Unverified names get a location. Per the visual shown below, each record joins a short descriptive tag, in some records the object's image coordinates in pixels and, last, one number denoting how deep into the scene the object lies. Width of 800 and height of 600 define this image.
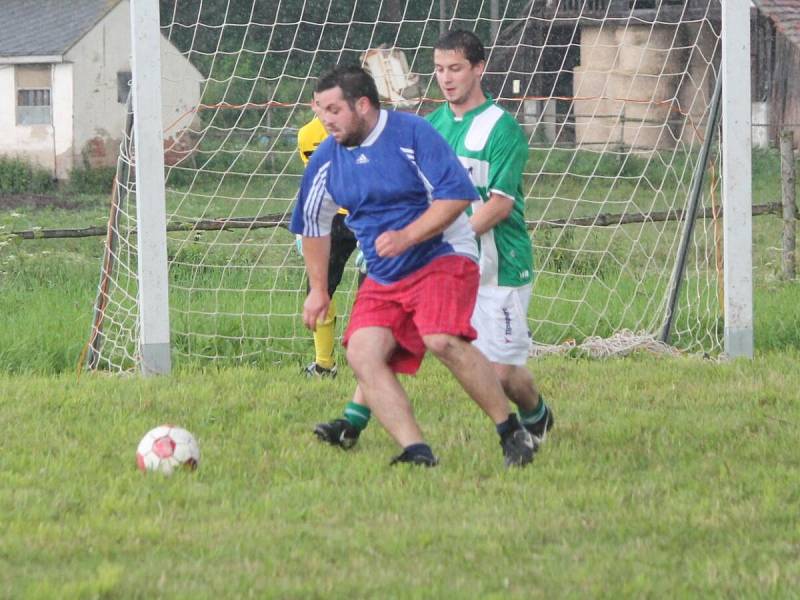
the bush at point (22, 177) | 68.37
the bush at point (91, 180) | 68.25
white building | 71.56
